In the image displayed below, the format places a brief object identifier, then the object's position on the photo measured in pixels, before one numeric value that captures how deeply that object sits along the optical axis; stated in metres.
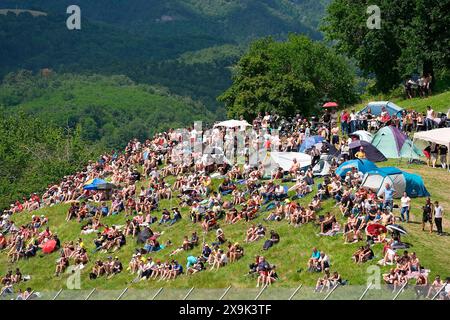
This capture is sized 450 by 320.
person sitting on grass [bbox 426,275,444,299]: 31.92
